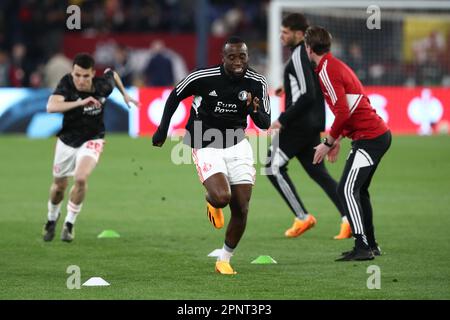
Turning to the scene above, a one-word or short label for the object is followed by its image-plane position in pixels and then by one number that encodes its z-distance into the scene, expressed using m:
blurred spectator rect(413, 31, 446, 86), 29.52
